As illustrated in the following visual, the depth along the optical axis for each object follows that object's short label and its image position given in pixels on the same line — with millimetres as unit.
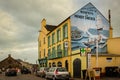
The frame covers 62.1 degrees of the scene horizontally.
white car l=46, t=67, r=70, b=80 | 12427
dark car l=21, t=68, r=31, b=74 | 26010
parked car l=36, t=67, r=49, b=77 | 16721
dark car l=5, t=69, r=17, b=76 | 20726
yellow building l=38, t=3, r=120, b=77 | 14895
